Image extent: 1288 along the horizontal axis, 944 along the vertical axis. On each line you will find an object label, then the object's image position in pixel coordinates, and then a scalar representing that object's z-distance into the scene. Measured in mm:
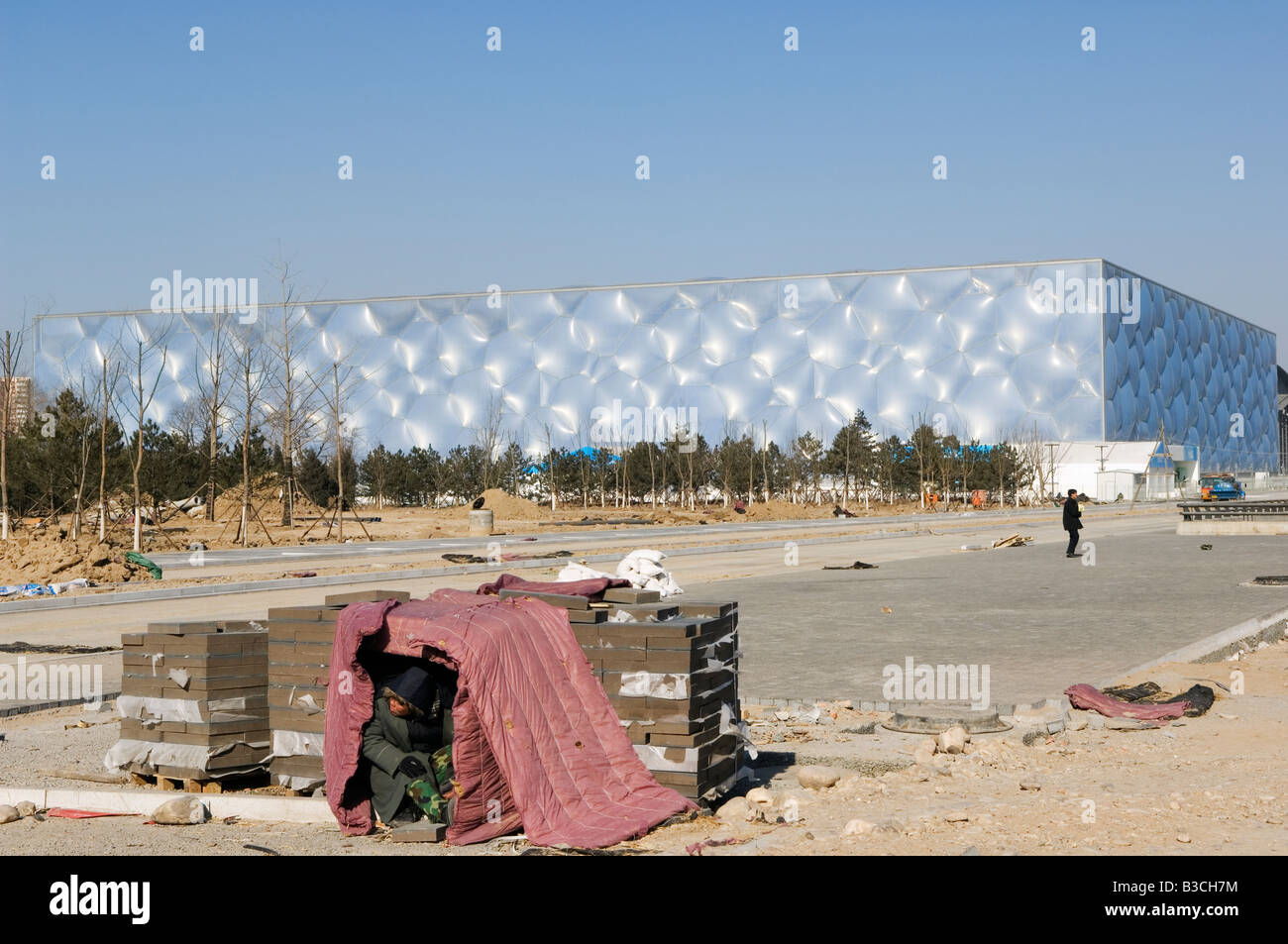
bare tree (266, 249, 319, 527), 38219
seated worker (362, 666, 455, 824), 6613
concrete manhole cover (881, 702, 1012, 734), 8755
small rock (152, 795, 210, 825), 6770
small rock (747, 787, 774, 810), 6898
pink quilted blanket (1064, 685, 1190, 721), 9141
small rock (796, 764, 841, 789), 7250
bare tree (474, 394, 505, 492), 64750
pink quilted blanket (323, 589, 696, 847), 6305
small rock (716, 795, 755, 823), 6648
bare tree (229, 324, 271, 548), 32250
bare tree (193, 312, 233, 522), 36500
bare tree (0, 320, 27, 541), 28766
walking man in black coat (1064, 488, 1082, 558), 24766
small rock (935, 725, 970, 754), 8211
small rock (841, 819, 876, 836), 6031
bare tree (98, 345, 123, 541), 27652
